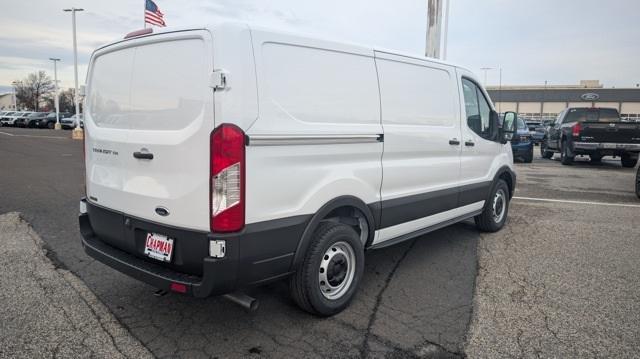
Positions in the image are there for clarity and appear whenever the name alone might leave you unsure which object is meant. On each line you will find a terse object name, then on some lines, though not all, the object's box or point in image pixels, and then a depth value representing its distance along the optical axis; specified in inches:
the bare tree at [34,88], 3380.9
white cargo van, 118.2
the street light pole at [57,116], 1738.2
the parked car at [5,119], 1865.2
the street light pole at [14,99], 3432.6
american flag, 472.4
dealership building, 2918.3
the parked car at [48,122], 1818.4
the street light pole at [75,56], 1300.4
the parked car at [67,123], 1765.3
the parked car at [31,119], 1818.4
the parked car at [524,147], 652.1
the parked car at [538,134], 1102.4
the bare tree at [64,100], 3467.0
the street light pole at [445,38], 868.6
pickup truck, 552.4
